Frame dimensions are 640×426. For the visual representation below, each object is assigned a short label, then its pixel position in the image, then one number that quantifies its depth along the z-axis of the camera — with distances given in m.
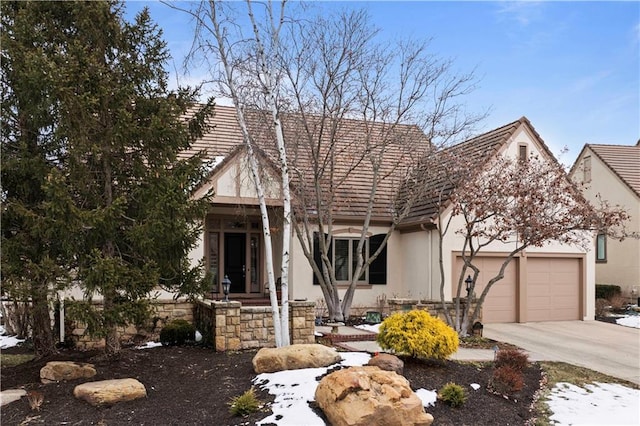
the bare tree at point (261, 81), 9.05
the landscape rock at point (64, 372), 7.72
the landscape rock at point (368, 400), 5.75
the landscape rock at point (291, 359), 7.51
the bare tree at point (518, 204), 12.12
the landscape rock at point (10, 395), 7.05
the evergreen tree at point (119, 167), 7.63
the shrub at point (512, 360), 8.73
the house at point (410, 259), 15.77
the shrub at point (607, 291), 21.03
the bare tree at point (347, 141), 13.57
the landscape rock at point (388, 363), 7.40
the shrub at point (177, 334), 10.45
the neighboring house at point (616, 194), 21.36
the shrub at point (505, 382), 7.64
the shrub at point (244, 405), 6.25
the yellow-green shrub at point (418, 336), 8.10
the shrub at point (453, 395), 6.82
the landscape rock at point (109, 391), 6.76
